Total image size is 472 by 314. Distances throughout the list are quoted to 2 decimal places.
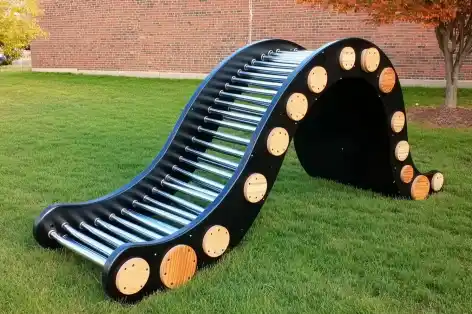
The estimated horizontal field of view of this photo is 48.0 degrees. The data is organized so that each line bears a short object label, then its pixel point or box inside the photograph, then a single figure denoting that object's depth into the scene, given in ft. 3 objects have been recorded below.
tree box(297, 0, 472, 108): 26.71
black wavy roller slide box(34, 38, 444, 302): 11.46
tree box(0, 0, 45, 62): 38.14
